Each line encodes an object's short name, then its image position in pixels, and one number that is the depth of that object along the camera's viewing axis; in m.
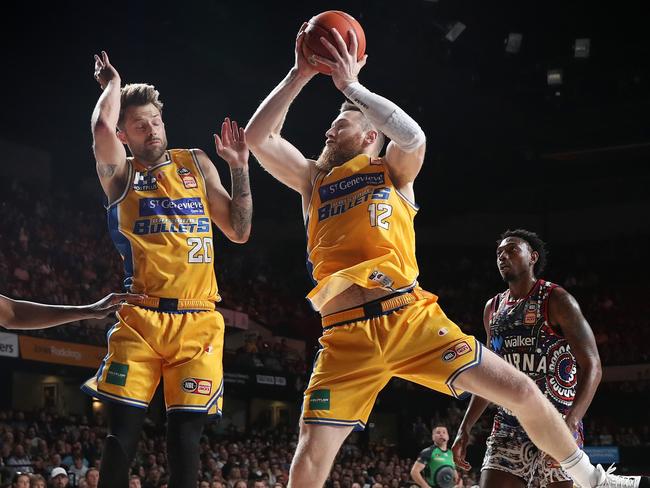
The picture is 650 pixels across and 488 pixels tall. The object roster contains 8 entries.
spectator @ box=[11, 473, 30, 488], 9.64
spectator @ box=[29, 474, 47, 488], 9.87
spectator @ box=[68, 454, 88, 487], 12.76
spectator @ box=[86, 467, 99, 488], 10.66
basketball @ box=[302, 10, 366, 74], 4.56
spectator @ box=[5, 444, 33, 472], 12.30
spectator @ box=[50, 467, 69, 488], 10.98
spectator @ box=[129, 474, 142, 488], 10.16
